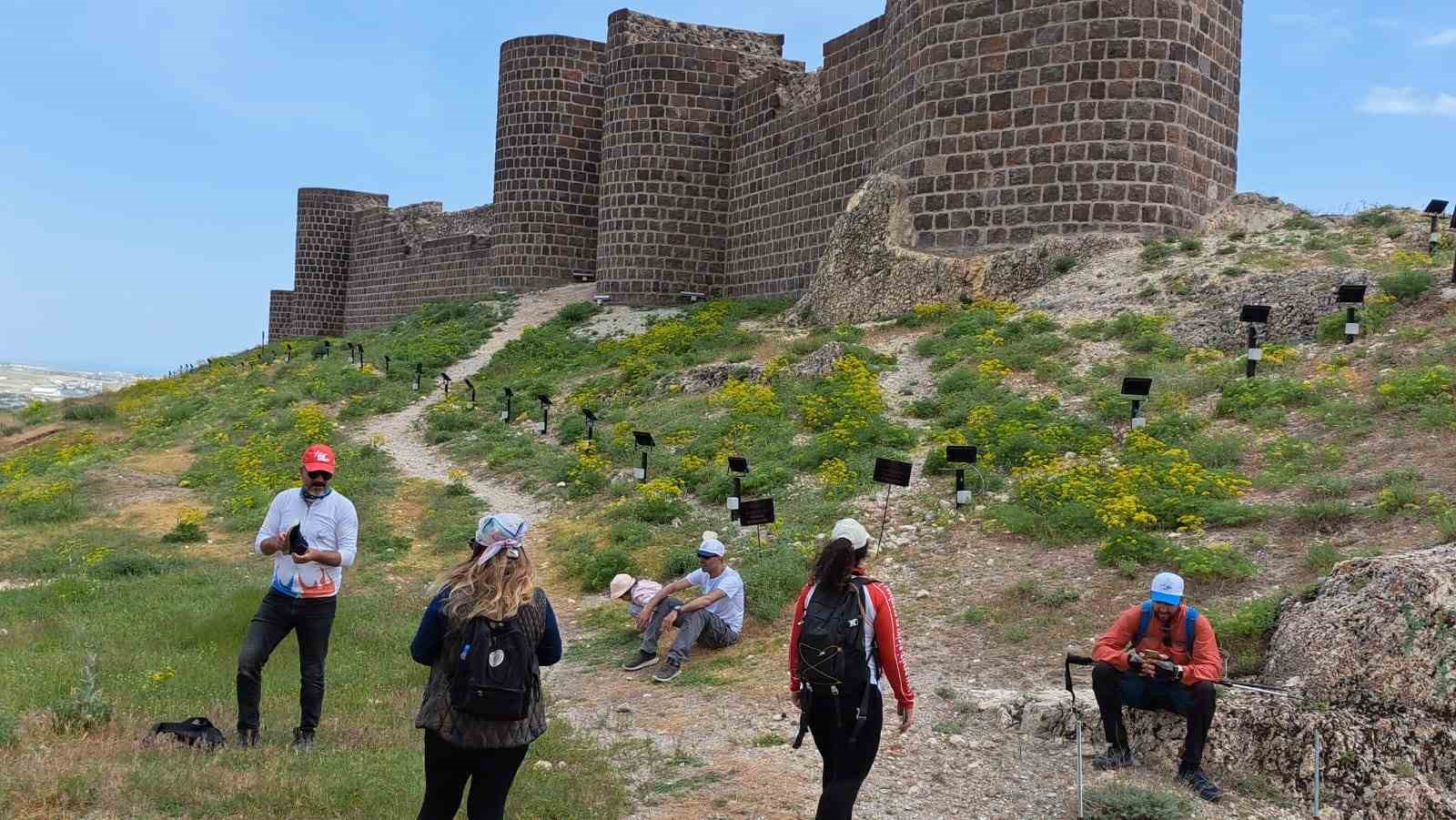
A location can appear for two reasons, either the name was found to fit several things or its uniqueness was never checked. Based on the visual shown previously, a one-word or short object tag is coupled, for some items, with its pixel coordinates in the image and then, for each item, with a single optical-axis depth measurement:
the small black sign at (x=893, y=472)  10.45
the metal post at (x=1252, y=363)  12.28
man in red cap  6.68
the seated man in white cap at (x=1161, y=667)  6.43
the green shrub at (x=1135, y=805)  5.91
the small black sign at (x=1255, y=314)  12.01
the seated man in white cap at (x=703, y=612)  9.16
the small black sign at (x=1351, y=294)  12.23
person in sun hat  10.07
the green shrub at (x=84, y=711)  6.75
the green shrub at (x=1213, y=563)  8.71
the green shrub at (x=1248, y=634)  7.44
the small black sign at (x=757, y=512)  10.42
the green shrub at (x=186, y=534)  14.69
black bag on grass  6.48
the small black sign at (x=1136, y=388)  11.22
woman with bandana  4.55
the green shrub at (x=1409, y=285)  13.06
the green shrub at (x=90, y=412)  26.56
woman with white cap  5.13
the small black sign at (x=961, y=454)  10.88
